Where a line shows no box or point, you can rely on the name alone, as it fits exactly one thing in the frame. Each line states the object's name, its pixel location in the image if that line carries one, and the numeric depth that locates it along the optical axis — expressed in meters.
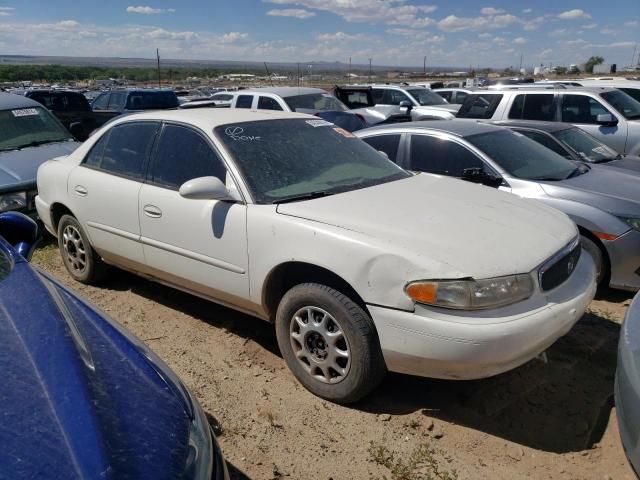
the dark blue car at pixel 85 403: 1.51
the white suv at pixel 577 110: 8.91
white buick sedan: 2.78
